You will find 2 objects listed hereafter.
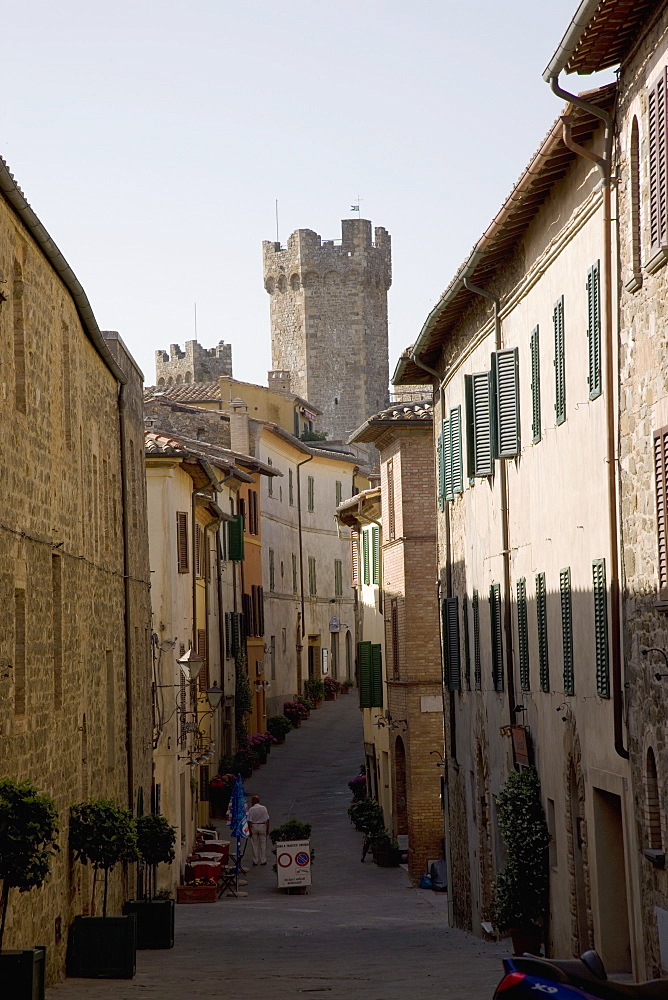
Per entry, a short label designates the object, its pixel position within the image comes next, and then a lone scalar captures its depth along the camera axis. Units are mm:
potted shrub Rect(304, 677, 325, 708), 60781
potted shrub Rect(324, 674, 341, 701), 63094
